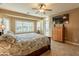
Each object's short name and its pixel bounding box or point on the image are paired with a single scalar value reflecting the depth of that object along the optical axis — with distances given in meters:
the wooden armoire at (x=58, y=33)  3.22
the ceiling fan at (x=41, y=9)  2.32
